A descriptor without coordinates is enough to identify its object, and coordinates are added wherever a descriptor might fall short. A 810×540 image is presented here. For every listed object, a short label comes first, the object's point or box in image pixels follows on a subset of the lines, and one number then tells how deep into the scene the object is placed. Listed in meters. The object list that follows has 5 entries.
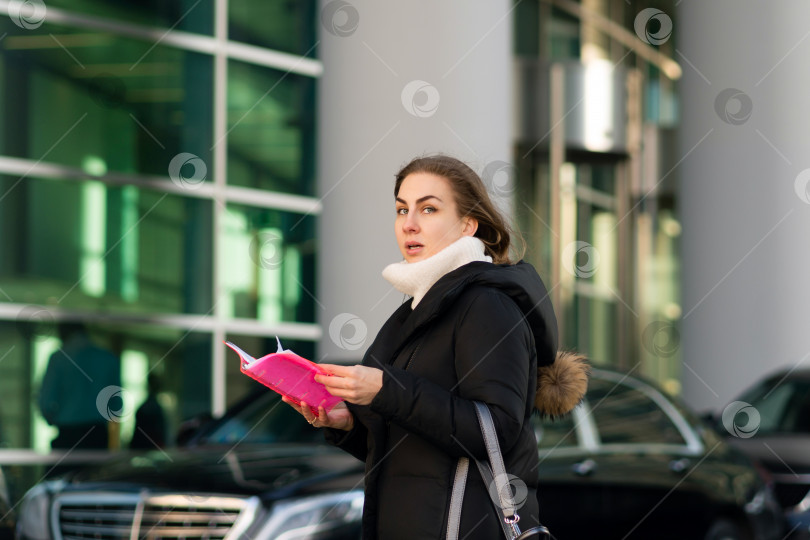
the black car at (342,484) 10.05
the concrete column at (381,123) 19.22
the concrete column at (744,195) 25.58
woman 5.04
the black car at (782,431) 15.67
